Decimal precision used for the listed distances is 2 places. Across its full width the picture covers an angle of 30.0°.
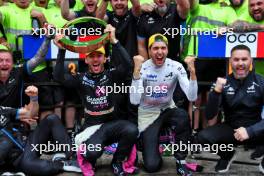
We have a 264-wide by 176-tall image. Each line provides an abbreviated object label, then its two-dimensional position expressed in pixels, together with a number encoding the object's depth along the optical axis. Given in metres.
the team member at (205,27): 6.56
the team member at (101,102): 5.57
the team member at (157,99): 5.71
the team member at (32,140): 5.49
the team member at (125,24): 6.41
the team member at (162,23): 6.39
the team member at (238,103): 5.53
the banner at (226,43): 6.26
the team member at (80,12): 6.44
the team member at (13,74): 5.77
